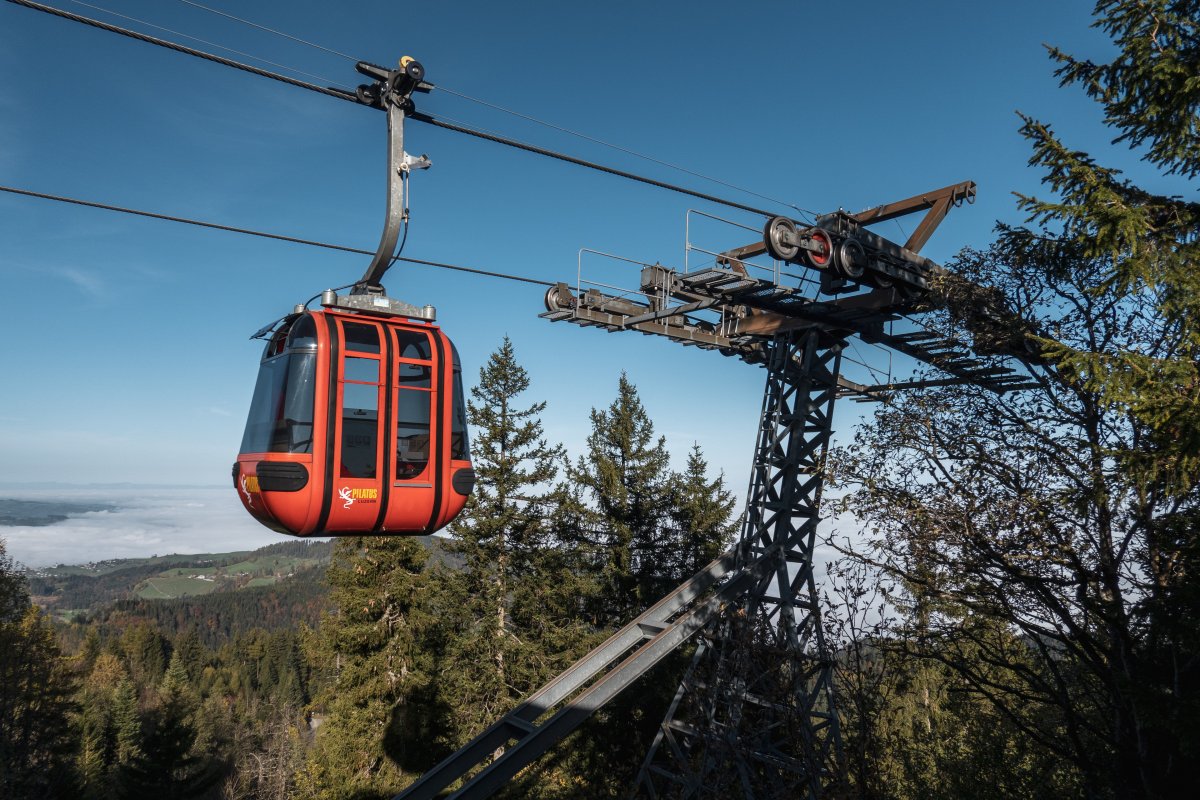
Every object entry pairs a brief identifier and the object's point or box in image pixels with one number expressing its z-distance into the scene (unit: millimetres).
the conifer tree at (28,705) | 24250
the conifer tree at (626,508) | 22734
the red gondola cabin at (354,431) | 6551
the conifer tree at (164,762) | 30875
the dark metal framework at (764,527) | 8266
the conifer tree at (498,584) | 21797
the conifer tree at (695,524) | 23009
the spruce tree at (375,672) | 22073
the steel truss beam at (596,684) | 8281
